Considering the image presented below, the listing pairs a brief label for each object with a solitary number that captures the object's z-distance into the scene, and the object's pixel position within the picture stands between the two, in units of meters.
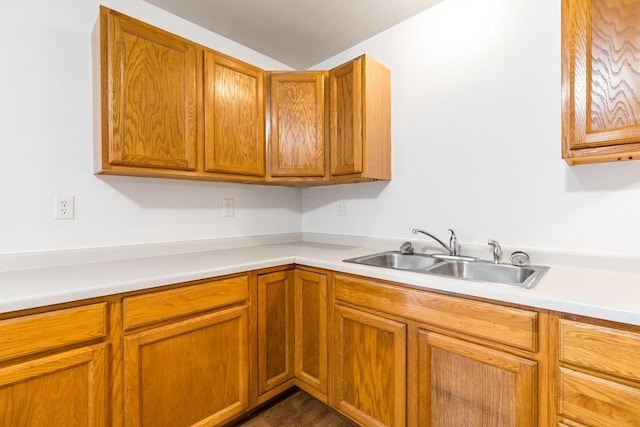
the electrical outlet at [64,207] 1.51
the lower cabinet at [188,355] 1.25
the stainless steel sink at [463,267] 1.42
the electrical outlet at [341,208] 2.34
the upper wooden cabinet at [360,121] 1.85
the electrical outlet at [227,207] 2.15
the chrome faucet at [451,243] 1.71
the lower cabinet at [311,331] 1.69
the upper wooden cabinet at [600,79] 1.05
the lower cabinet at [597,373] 0.86
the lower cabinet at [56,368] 0.99
